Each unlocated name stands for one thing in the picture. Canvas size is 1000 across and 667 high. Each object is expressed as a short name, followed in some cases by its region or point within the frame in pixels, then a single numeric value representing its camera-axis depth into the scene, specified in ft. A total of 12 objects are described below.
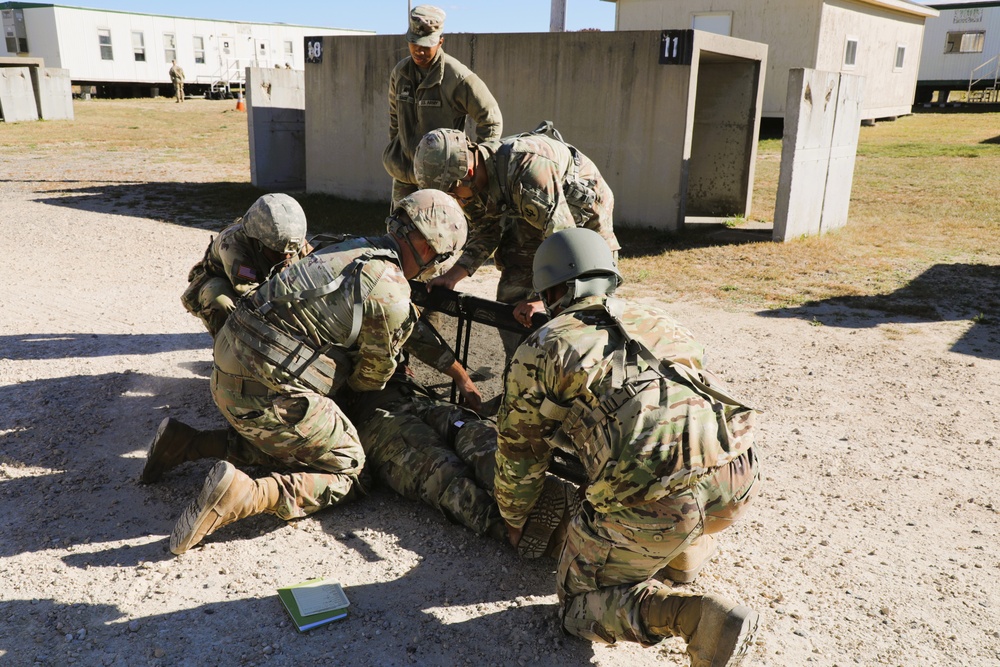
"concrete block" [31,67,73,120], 79.25
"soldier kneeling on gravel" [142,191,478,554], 11.18
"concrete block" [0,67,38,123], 76.13
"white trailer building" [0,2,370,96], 110.83
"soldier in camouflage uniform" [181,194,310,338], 14.14
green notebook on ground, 9.48
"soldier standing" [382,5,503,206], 17.63
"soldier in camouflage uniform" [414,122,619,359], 13.29
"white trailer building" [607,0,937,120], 61.21
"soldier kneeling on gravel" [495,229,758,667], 8.34
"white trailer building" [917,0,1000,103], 93.76
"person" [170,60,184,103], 109.29
